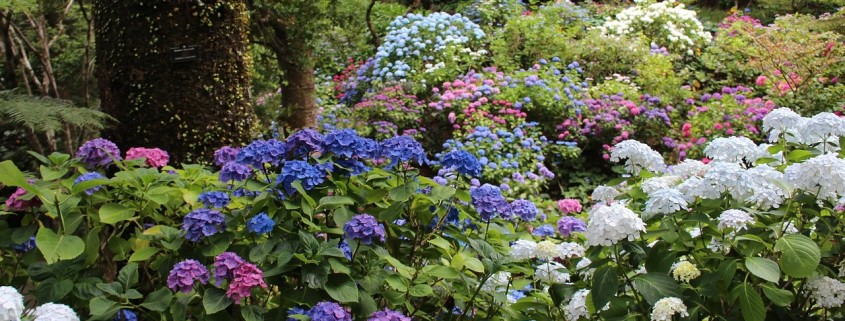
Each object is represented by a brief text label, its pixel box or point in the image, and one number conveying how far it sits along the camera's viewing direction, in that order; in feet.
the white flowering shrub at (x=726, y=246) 6.47
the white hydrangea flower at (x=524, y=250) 7.65
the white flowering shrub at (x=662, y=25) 30.50
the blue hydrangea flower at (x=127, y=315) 7.15
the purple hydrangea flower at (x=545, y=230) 8.79
